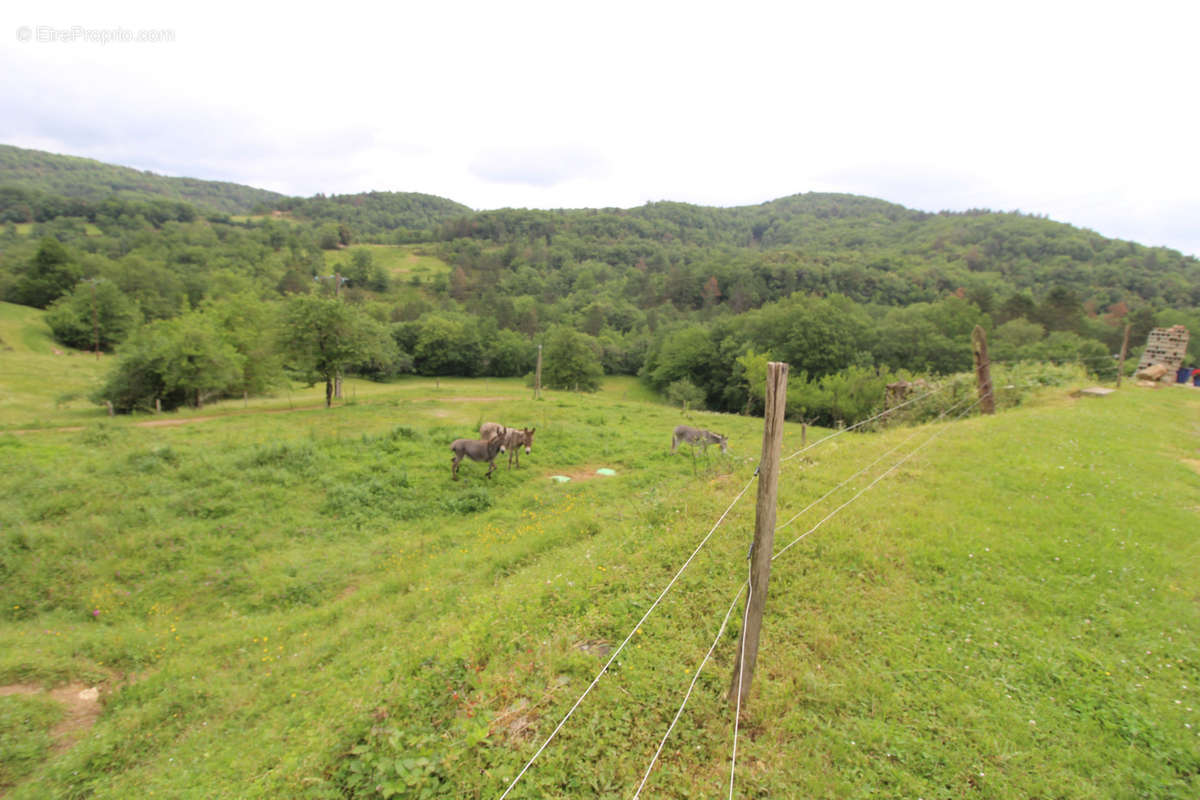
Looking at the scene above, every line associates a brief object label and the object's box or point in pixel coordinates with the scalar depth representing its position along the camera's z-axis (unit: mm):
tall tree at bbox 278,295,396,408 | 23062
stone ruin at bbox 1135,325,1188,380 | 21547
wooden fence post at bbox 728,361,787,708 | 3643
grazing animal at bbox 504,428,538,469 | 15156
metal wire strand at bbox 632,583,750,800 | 3657
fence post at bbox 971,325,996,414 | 14050
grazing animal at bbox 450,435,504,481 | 14234
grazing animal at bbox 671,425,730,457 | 15372
